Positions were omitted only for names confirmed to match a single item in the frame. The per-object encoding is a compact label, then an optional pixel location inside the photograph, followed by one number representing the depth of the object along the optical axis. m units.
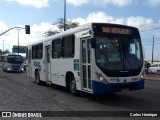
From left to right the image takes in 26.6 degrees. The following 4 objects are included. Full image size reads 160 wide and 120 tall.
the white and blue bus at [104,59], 12.66
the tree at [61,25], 72.75
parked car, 47.03
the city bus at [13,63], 42.75
